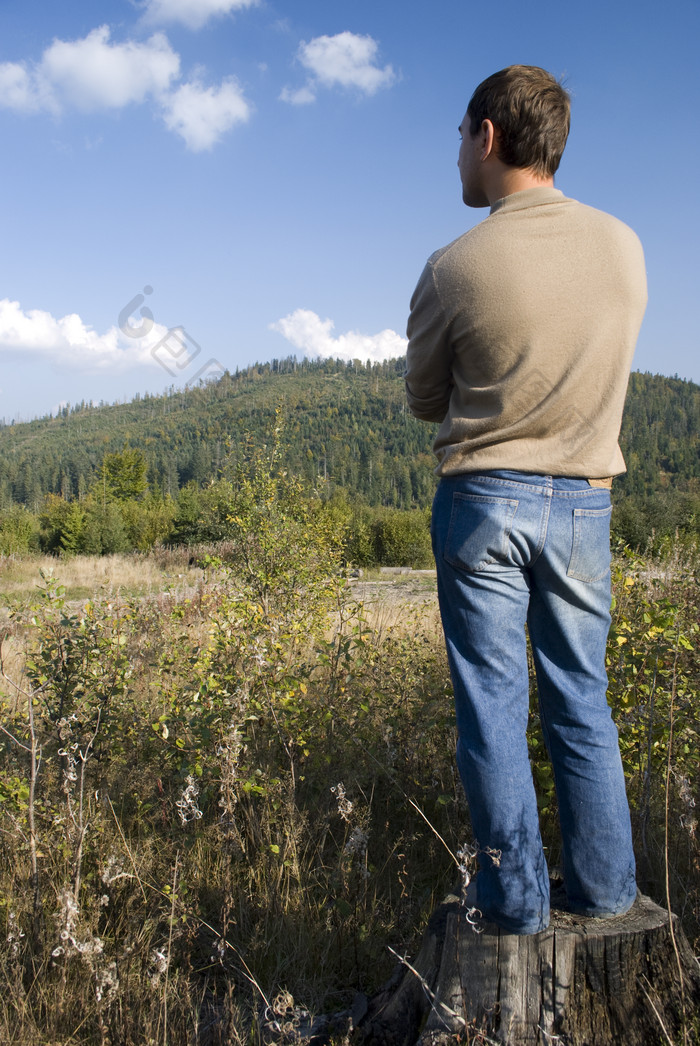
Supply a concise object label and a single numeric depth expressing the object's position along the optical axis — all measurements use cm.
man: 150
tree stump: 151
